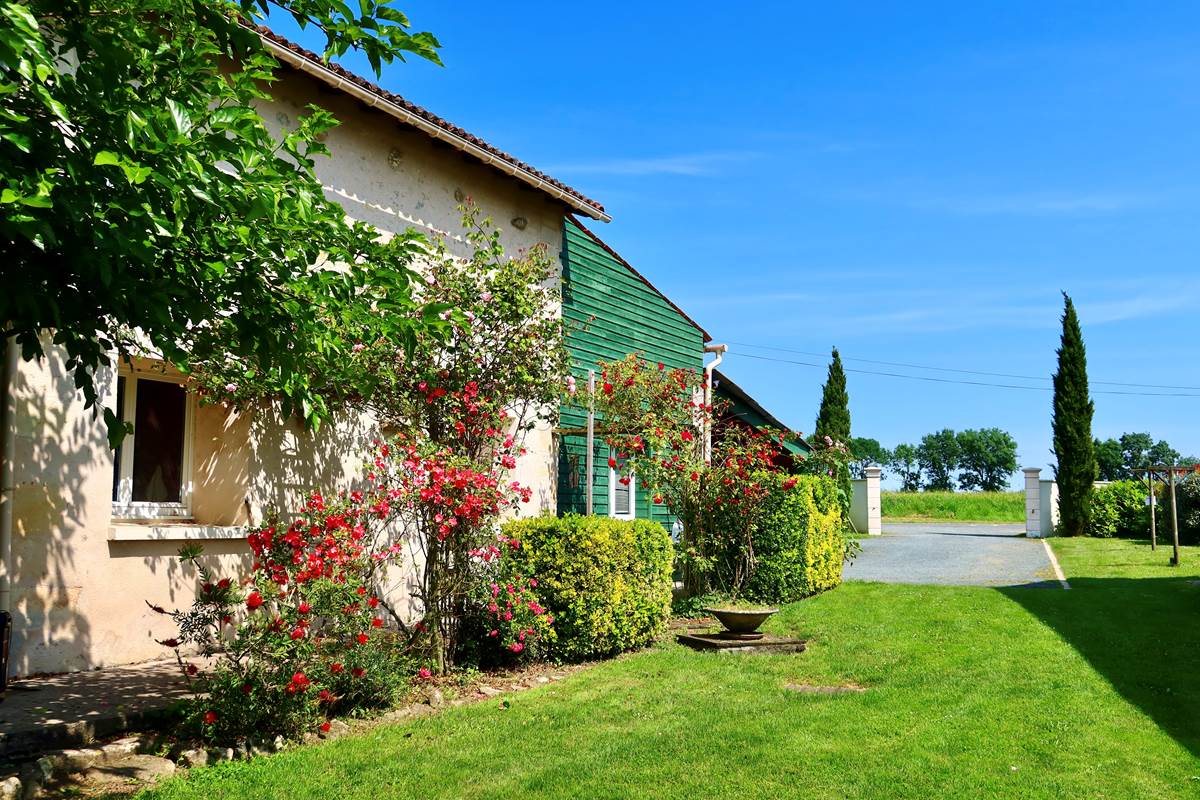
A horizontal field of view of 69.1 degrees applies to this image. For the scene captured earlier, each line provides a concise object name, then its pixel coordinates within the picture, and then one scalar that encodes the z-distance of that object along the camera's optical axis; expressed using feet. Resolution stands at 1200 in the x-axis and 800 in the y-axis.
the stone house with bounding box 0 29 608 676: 22.34
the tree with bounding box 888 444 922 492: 338.13
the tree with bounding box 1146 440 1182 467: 321.32
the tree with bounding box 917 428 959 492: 335.67
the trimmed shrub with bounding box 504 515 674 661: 28.09
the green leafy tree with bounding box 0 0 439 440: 11.03
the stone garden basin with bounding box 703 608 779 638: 31.18
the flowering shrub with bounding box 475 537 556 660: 26.66
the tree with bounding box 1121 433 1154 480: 333.83
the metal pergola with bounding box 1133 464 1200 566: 53.67
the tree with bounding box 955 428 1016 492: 326.65
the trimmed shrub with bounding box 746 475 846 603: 40.11
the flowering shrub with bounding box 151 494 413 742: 18.72
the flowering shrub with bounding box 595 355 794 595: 38.52
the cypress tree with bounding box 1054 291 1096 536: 84.99
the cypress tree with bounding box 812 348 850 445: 105.91
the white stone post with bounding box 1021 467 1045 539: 83.97
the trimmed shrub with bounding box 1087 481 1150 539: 83.66
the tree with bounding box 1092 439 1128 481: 327.67
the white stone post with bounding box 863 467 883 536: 94.02
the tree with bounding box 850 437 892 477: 317.36
